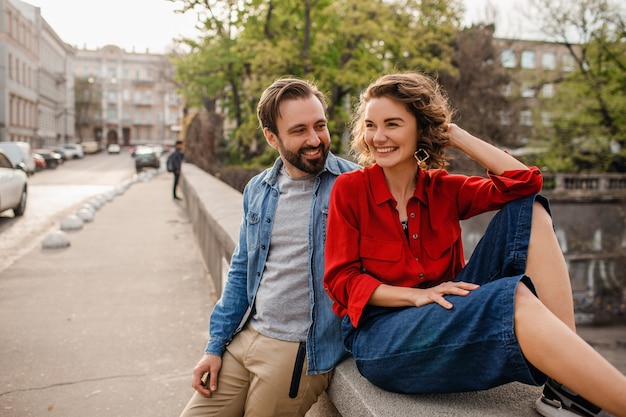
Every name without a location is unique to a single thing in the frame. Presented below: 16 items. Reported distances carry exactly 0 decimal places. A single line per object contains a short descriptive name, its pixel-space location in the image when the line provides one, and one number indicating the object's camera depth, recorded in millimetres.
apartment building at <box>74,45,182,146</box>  84619
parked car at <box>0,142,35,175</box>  27875
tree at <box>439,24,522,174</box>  27297
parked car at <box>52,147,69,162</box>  48344
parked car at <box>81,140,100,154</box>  65688
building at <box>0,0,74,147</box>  40866
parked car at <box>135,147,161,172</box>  36812
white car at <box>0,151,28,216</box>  11680
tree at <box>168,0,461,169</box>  20609
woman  1673
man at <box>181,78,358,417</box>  2266
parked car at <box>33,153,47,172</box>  35656
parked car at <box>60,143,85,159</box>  54081
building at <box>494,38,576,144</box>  24422
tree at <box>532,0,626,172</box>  21047
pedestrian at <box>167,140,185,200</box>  16639
